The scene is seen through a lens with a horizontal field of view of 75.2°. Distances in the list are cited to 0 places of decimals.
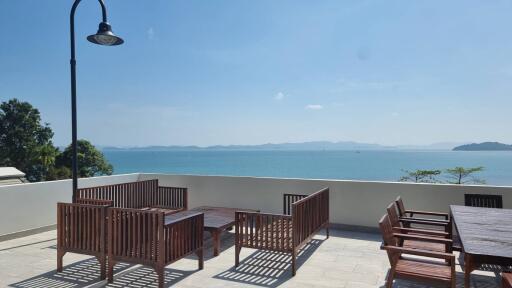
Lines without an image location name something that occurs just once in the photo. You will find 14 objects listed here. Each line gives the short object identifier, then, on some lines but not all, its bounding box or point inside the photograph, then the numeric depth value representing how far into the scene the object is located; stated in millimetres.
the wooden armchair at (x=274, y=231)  4105
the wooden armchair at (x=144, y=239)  3557
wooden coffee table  4793
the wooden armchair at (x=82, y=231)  3822
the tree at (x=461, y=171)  15469
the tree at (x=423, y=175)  16022
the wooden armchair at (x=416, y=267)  2816
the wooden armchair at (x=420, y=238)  3398
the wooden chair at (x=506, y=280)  2454
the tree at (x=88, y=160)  28062
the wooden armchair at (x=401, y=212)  4547
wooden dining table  2631
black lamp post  4492
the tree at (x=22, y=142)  25984
